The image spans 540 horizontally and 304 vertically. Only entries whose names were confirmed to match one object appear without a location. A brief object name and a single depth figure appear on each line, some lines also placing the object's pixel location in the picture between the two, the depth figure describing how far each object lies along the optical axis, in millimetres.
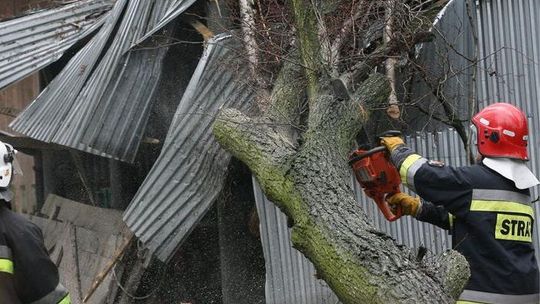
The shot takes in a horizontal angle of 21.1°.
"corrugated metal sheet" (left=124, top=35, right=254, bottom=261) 11203
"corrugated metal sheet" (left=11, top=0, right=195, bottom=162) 11964
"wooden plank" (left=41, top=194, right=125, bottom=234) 13325
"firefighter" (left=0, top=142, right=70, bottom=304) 6185
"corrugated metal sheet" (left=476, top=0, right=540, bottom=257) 9158
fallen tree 6063
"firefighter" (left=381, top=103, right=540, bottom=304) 6585
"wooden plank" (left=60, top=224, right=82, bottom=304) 13221
